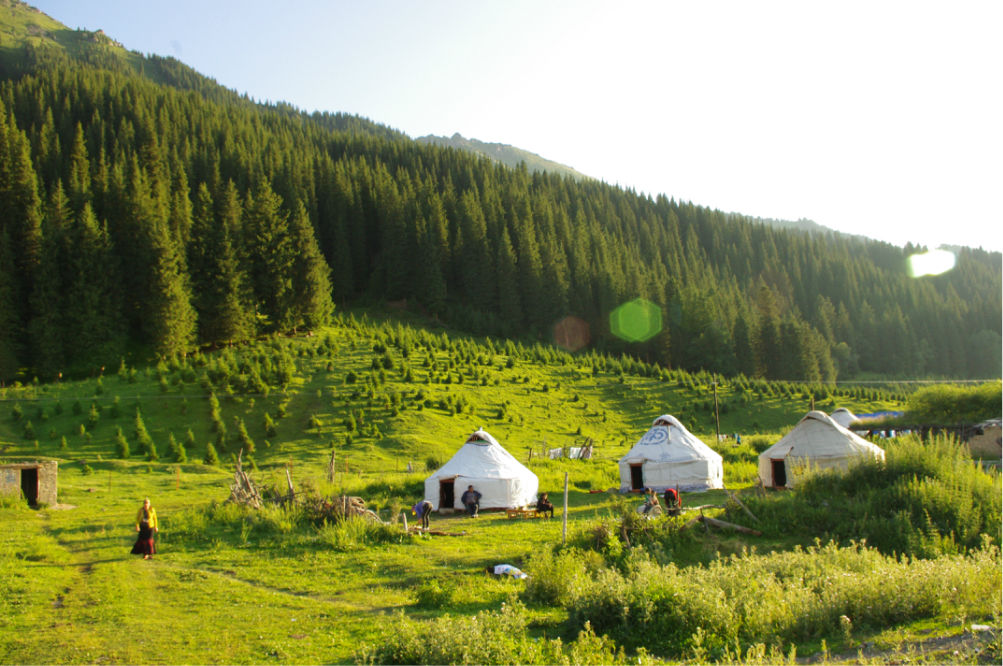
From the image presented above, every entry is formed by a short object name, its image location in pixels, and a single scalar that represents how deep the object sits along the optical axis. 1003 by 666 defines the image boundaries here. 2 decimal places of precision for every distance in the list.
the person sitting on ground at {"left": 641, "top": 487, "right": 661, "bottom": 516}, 17.84
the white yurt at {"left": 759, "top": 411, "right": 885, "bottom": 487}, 24.77
